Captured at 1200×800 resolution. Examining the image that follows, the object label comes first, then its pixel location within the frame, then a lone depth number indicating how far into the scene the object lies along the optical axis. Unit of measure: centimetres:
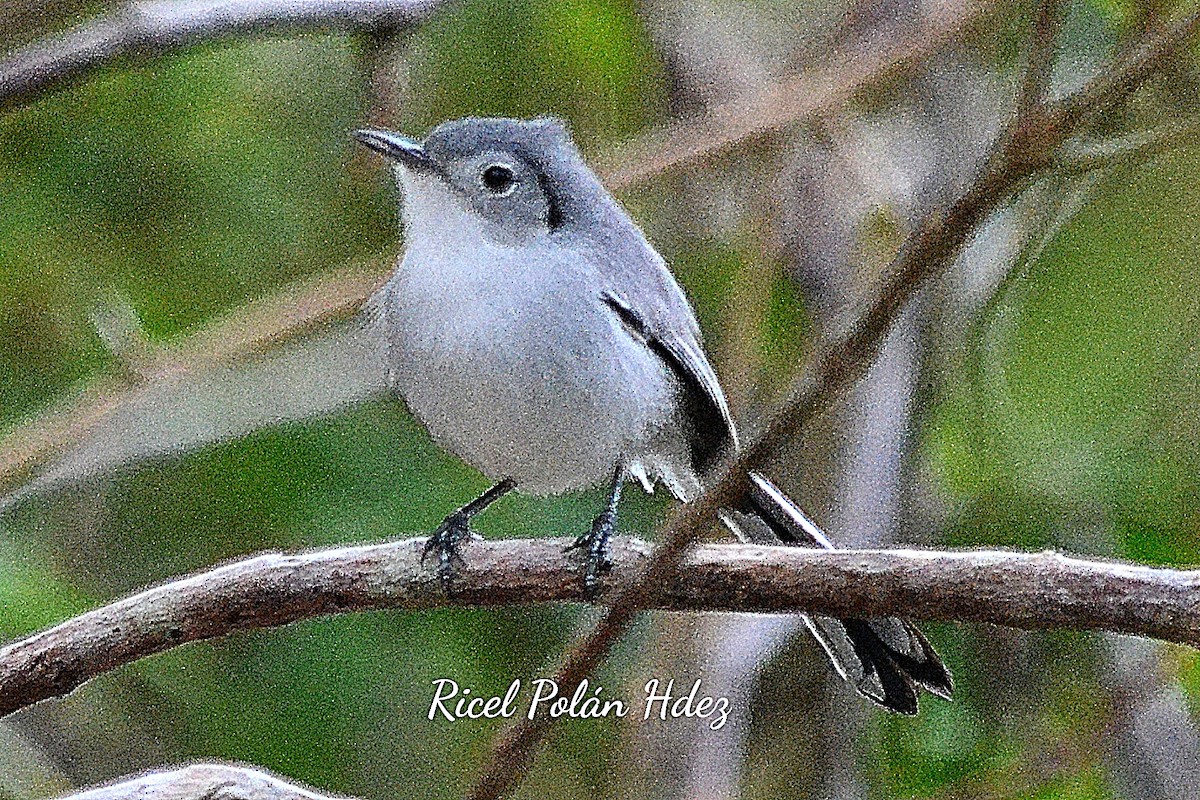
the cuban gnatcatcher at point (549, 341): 244
